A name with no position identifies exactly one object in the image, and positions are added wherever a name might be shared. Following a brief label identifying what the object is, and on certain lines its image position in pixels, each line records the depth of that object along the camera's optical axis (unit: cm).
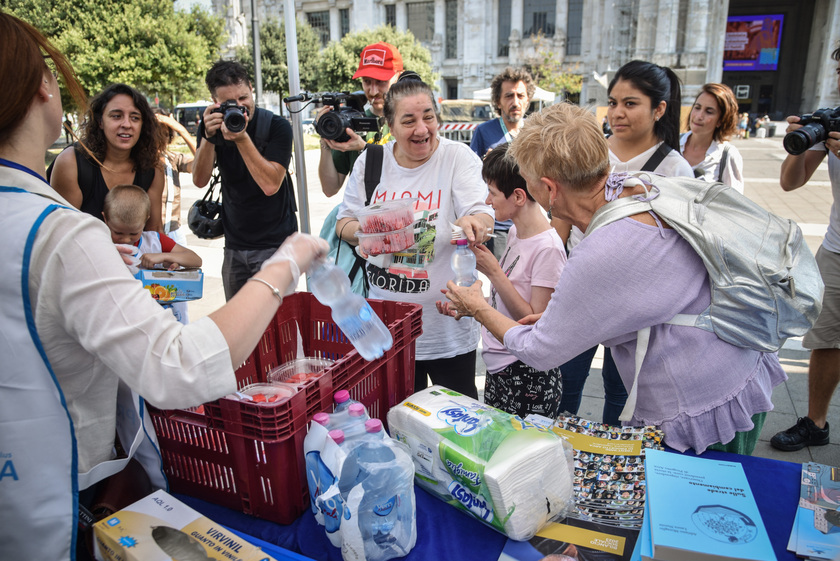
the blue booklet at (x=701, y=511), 120
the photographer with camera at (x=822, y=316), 299
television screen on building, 4250
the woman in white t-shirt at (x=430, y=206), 253
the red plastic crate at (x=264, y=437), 140
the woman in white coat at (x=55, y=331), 108
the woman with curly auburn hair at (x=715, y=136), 405
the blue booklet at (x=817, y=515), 132
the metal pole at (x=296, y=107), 341
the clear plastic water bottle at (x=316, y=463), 135
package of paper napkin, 136
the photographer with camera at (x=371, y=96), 361
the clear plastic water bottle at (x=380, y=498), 131
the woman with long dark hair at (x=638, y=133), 290
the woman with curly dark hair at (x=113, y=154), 305
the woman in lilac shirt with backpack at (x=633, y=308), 155
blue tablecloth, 140
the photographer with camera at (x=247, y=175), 334
